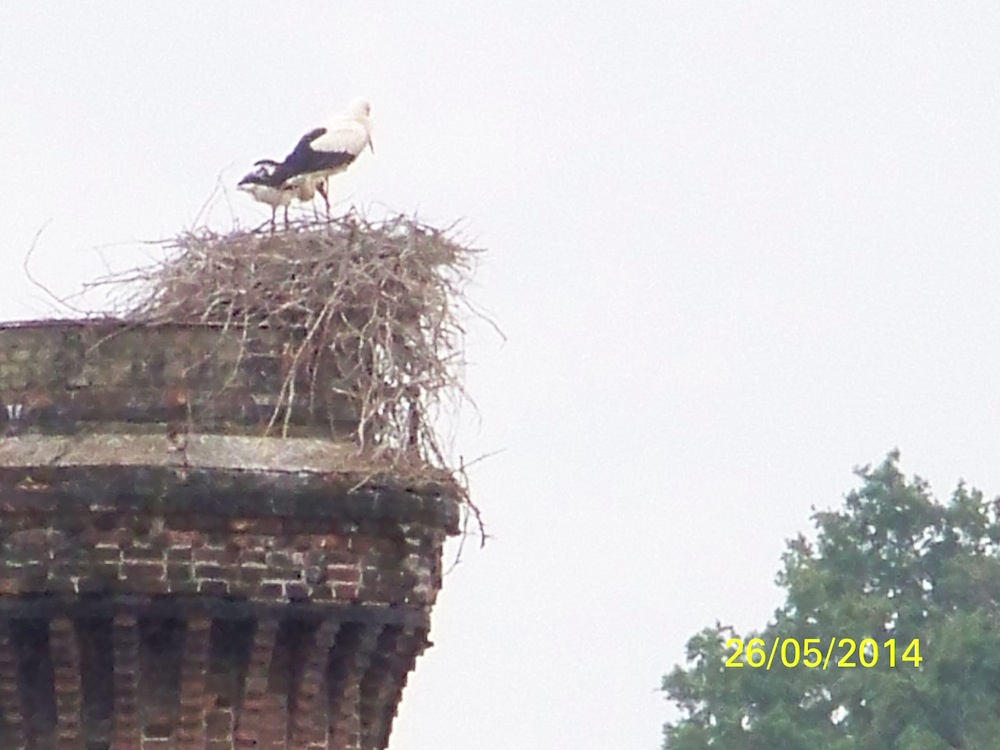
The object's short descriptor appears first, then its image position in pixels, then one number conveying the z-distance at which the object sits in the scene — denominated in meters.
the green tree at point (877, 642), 43.31
